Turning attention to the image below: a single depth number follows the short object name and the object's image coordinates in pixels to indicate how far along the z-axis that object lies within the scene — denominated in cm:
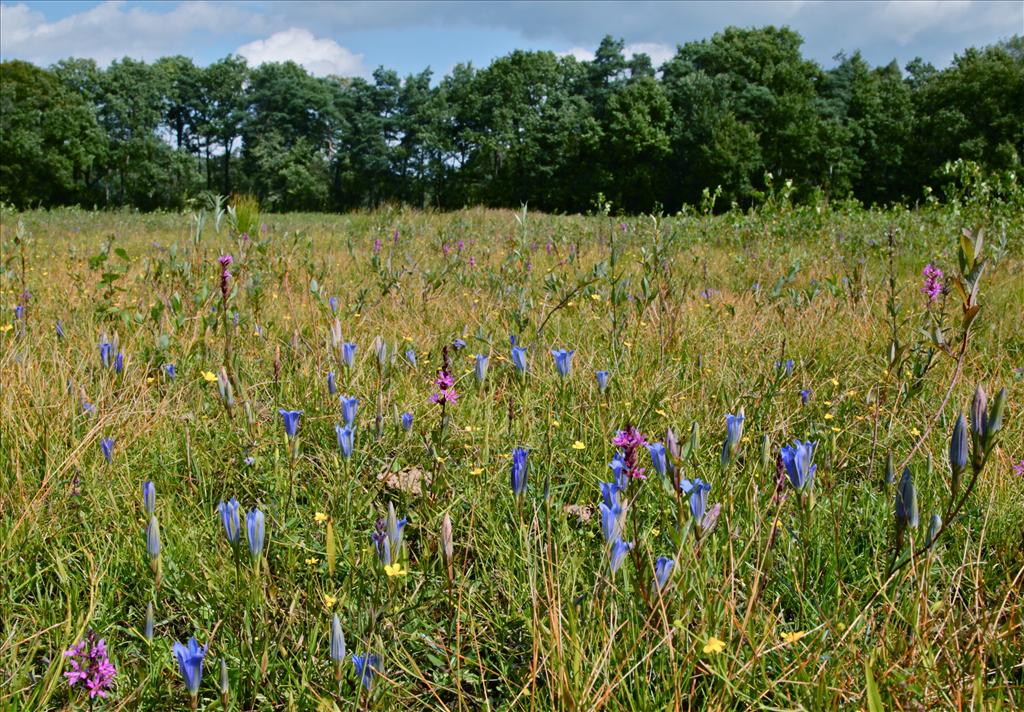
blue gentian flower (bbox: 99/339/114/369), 233
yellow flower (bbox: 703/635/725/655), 117
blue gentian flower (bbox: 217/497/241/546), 123
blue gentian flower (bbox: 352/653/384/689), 114
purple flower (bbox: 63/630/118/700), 112
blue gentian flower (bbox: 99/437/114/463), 177
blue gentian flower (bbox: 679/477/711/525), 124
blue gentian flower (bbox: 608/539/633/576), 119
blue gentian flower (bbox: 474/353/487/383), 219
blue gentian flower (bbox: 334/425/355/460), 162
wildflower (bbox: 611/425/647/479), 124
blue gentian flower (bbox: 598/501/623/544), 120
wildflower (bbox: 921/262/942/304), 265
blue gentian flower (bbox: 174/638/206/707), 106
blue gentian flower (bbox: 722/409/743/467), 141
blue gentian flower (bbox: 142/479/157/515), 144
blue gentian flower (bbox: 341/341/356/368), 222
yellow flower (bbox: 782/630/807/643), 122
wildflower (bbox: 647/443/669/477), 132
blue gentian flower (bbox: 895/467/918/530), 124
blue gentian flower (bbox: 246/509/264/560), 126
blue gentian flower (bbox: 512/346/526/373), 208
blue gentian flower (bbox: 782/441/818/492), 126
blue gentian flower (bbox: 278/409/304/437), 164
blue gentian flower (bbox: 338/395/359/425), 179
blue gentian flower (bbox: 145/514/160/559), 125
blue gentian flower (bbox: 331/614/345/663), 112
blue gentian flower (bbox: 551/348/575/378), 204
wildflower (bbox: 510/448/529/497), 143
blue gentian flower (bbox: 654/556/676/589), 121
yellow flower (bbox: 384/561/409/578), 126
